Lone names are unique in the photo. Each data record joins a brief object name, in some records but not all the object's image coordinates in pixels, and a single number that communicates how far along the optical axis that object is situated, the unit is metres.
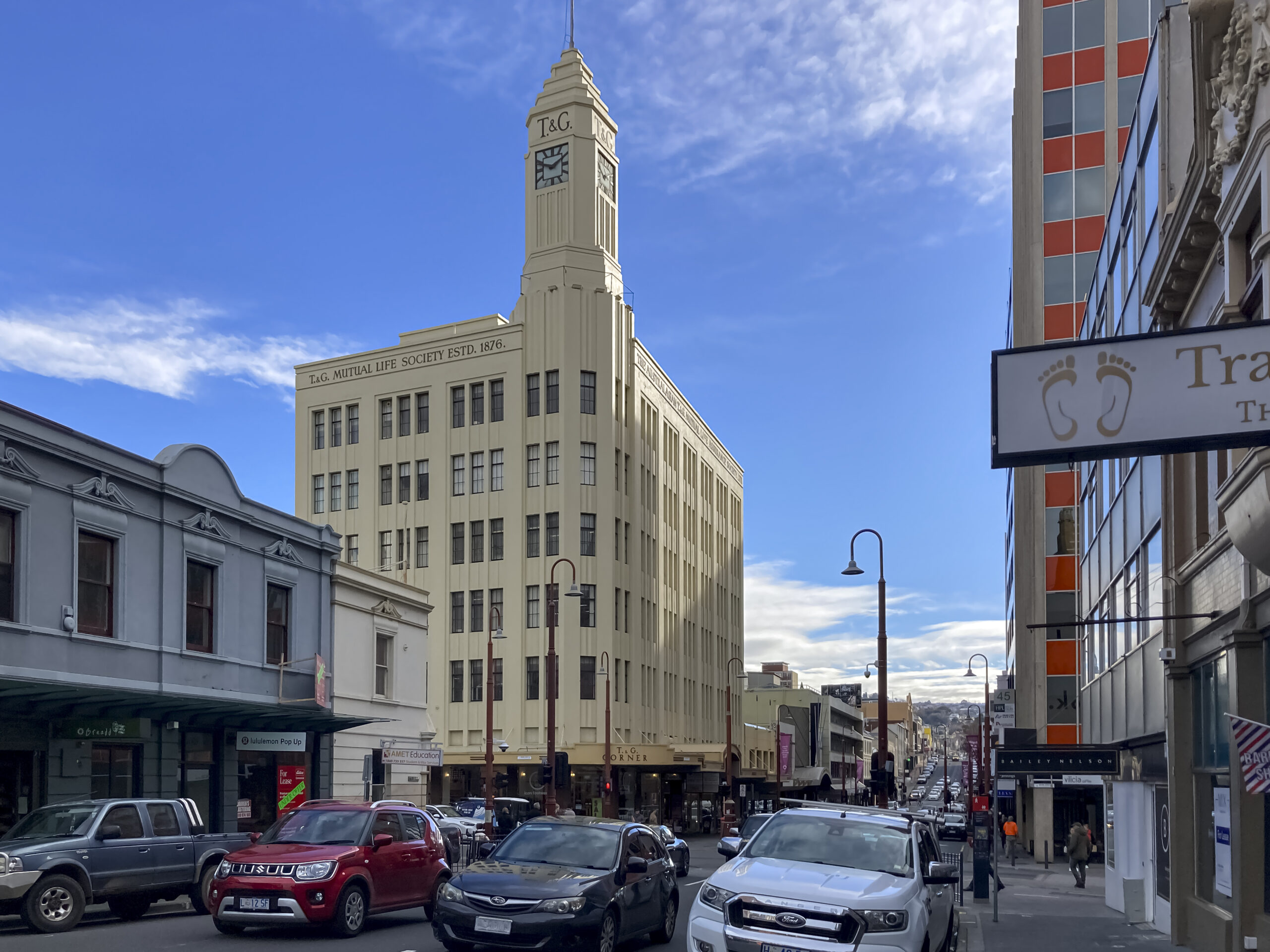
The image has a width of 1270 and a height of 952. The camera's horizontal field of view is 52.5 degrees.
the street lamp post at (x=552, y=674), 35.28
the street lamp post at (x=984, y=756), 71.88
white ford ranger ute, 10.76
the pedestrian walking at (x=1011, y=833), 45.56
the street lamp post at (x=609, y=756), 48.50
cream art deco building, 58.19
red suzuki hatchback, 15.01
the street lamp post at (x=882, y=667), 26.62
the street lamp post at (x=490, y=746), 35.72
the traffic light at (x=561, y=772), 33.06
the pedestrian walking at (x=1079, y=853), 32.50
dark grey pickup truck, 16.25
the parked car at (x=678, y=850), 28.77
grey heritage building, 23.06
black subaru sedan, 12.95
